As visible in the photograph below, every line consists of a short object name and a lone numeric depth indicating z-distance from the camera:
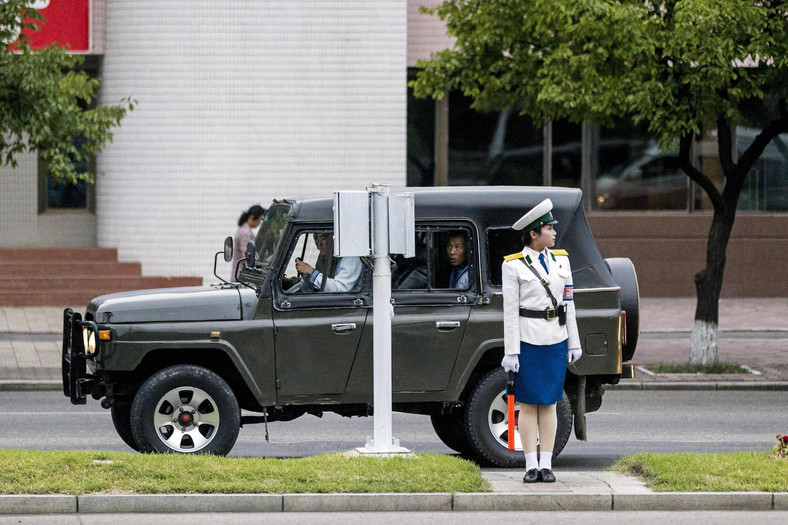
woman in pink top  32.00
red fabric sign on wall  45.69
